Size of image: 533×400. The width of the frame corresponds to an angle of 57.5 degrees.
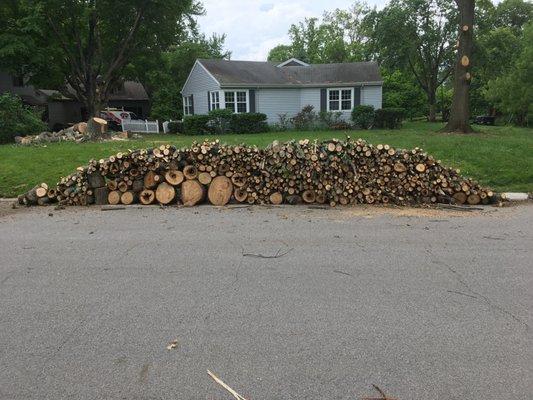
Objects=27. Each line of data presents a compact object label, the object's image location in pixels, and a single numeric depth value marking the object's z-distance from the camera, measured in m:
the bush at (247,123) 26.77
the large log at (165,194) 9.52
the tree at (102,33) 27.12
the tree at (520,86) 34.84
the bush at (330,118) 28.73
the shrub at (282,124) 28.82
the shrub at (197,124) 26.41
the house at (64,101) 35.84
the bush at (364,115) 28.02
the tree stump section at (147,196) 9.60
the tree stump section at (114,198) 9.68
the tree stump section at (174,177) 9.52
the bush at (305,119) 28.69
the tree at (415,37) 35.13
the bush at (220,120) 26.44
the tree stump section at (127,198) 9.64
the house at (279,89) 28.98
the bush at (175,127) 28.02
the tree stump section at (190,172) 9.55
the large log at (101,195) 9.70
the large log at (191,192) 9.51
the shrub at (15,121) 21.31
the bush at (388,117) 27.97
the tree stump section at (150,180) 9.63
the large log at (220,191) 9.54
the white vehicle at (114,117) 34.04
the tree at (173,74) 36.03
